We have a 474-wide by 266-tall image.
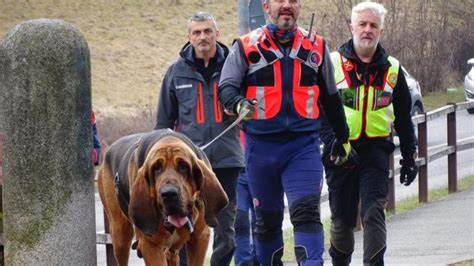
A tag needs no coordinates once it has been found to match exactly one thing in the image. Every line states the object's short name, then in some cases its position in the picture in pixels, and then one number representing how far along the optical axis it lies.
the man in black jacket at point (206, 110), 12.88
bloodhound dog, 10.44
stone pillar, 9.78
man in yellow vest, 12.33
